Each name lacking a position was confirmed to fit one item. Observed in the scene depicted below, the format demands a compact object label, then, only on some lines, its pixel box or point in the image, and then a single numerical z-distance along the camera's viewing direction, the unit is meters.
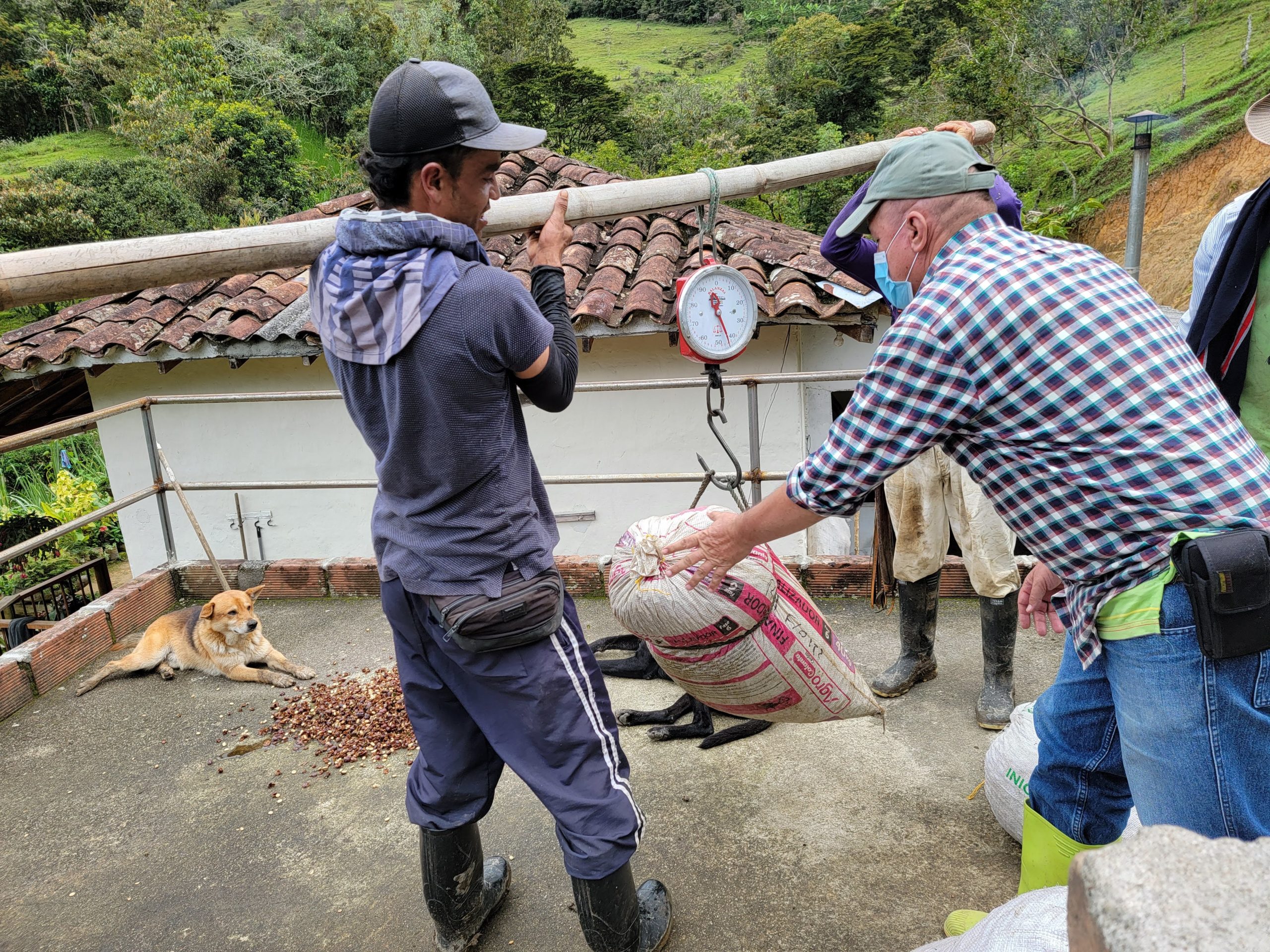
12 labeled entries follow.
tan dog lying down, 4.14
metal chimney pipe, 9.62
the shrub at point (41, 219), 18.45
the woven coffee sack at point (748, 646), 2.49
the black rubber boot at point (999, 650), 3.44
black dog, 3.44
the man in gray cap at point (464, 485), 1.82
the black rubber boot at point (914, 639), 3.66
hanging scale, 3.07
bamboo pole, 1.97
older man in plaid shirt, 1.55
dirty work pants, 3.51
